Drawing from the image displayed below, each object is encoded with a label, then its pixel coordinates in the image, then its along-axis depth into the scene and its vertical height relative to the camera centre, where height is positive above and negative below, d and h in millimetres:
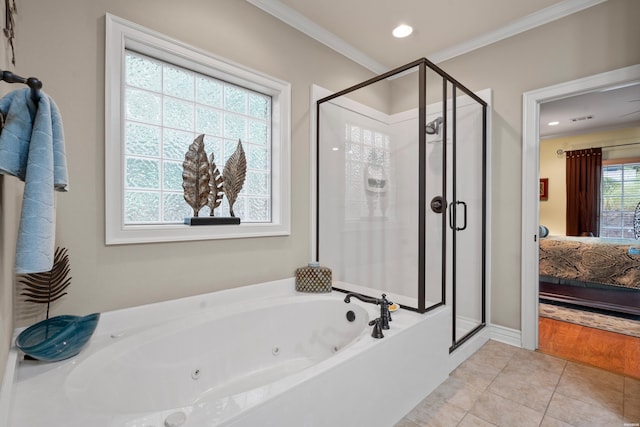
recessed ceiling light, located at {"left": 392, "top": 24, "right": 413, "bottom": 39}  2504 +1531
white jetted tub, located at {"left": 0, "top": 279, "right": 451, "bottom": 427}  950 -659
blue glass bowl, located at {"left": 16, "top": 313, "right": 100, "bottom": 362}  1154 -498
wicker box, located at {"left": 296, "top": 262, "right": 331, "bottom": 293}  2262 -492
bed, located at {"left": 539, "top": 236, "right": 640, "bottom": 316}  3308 -687
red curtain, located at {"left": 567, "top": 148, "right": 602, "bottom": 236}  5316 +400
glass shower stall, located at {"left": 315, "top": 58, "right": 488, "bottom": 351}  2143 +161
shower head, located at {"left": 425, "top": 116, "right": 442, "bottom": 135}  2031 +586
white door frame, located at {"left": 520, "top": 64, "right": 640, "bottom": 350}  2432 +6
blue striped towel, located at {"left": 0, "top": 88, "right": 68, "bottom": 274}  810 +134
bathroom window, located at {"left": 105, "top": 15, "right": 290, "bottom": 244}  1594 +530
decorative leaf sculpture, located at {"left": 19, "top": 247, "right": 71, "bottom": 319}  1333 -310
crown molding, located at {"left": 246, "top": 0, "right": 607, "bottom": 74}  2215 +1501
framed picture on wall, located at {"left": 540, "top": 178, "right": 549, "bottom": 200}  5914 +479
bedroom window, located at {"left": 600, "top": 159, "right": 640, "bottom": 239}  5004 +285
